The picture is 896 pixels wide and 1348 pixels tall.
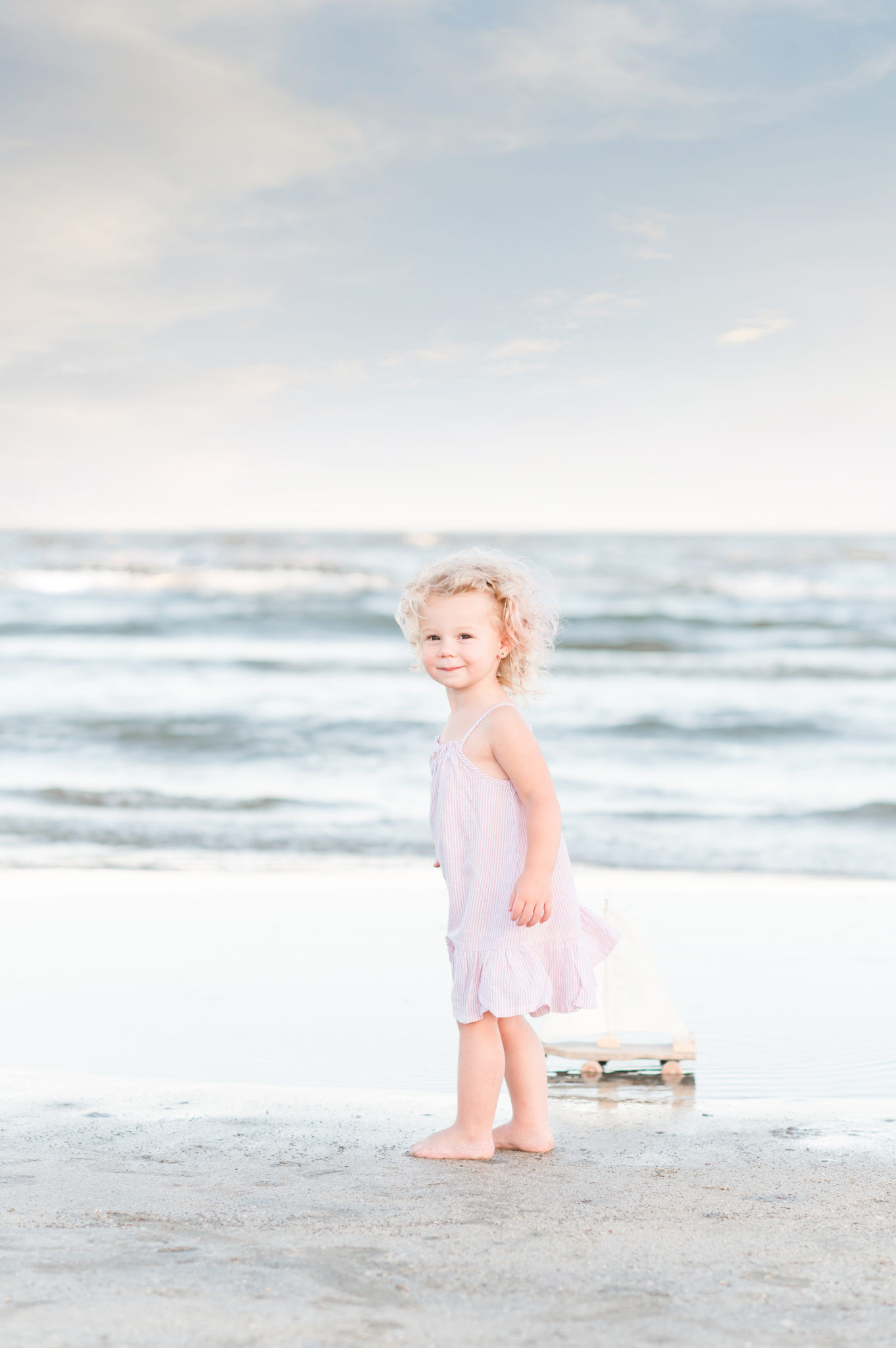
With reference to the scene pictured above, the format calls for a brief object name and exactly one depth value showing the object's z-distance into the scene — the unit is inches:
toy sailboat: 130.3
